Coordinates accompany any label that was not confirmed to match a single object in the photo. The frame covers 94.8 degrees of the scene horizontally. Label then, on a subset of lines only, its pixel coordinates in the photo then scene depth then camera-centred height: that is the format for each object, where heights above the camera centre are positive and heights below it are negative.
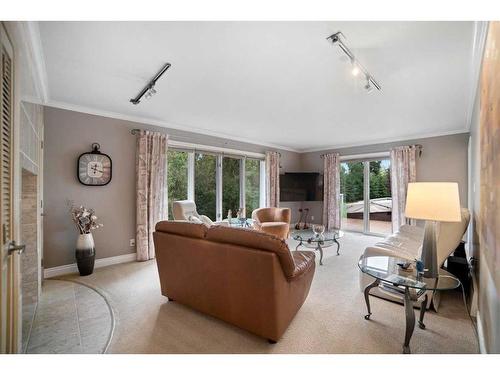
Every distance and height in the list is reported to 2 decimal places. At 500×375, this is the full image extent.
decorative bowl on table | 3.85 -0.70
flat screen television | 6.45 +0.09
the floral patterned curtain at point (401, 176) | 4.93 +0.29
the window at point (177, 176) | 4.32 +0.25
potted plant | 3.07 -0.71
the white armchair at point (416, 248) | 2.23 -0.67
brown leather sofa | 1.66 -0.69
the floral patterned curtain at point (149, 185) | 3.73 +0.07
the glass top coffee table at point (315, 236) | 3.58 -0.79
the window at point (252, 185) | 5.75 +0.11
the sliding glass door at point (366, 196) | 5.69 -0.18
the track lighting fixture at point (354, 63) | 1.74 +1.14
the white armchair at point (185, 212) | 3.98 -0.40
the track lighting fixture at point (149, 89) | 2.25 +1.15
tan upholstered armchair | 4.46 -0.66
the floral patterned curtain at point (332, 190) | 6.23 -0.03
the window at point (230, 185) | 5.18 +0.10
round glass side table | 1.66 -0.71
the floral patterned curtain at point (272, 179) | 5.95 +0.27
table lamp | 1.68 -0.15
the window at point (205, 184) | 4.68 +0.11
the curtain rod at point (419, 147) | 4.90 +0.90
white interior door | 1.10 -0.15
